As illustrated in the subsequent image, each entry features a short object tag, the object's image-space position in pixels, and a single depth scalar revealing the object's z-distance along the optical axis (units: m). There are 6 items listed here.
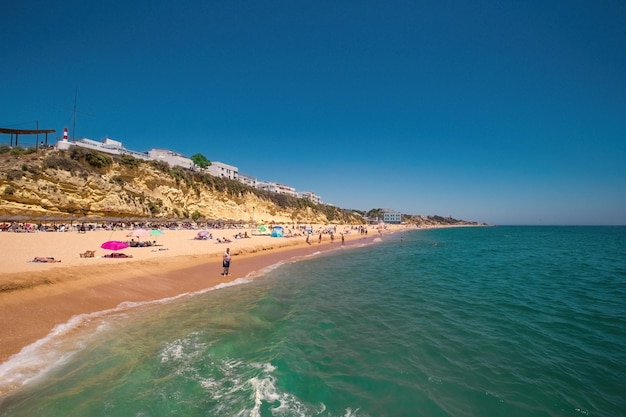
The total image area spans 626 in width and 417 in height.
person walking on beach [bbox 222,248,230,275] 16.23
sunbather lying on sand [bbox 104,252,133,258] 16.10
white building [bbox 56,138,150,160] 44.65
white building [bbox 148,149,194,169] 72.96
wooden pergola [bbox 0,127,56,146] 45.03
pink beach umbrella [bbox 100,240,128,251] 15.60
